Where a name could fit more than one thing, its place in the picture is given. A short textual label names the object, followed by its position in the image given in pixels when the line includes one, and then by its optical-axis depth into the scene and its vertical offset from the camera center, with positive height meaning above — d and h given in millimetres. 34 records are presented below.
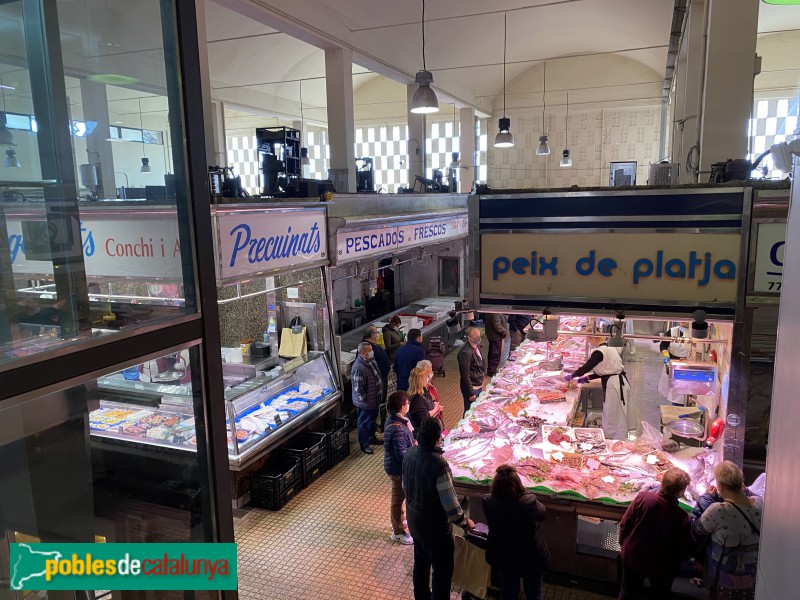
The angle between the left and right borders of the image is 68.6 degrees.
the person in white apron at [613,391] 6191 -2072
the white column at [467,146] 18031 +1530
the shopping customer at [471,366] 8234 -2385
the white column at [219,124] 15462 +2028
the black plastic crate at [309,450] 6969 -3005
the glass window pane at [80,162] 2201 +179
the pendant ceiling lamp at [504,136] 13782 +1403
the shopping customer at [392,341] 9841 -2390
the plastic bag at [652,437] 5801 -2441
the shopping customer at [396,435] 5418 -2182
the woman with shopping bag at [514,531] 4102 -2352
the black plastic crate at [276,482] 6508 -3150
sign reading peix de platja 3842 -496
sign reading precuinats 5609 -431
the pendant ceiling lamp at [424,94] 7805 +1351
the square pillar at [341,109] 9836 +1493
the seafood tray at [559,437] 5844 -2461
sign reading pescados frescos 7863 -635
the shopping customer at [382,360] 8703 -2394
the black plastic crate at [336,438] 7496 -3077
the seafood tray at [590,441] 5762 -2471
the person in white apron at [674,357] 6535 -1881
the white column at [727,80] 5598 +1069
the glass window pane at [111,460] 2281 -1233
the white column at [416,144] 14172 +1268
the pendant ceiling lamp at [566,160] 18125 +1037
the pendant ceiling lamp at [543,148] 16375 +1293
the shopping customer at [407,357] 8234 -2218
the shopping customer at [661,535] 4109 -2386
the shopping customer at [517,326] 12352 -2749
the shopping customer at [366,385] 7660 -2414
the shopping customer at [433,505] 4363 -2273
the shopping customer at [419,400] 6230 -2169
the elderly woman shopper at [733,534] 3939 -2286
